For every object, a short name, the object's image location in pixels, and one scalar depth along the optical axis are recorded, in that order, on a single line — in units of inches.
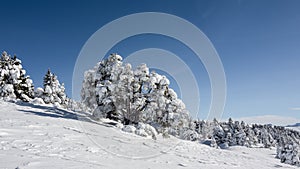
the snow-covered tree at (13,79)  1388.3
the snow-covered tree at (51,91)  1660.9
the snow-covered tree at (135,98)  926.4
